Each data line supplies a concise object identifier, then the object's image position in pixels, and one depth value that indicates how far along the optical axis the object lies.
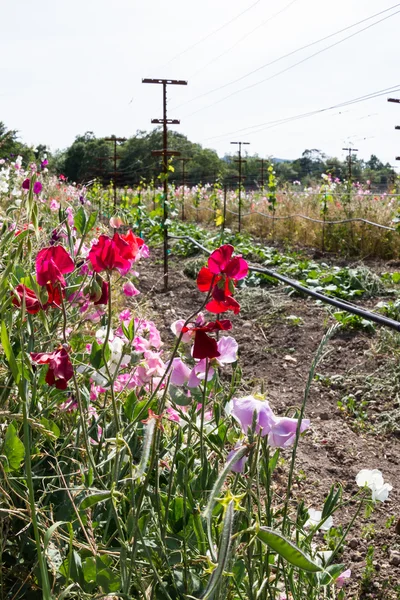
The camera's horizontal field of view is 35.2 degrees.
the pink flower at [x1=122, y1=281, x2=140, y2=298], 1.53
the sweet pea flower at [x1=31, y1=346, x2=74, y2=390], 1.01
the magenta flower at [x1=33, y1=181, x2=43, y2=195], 2.80
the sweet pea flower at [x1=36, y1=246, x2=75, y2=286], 1.02
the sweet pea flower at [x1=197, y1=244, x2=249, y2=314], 0.94
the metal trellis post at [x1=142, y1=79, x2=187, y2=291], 7.25
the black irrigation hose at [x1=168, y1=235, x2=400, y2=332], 3.09
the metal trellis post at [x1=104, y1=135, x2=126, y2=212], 14.59
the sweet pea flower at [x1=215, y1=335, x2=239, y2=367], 1.00
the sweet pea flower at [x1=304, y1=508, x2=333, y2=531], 1.34
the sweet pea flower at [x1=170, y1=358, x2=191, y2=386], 1.09
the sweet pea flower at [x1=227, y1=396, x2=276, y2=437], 0.86
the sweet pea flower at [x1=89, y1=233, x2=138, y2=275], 1.03
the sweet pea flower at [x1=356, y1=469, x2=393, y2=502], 1.20
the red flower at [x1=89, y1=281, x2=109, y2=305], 1.14
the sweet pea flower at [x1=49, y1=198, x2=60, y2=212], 3.77
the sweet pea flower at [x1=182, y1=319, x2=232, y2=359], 0.93
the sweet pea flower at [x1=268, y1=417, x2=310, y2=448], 0.91
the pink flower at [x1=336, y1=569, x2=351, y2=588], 1.39
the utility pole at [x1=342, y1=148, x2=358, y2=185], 16.73
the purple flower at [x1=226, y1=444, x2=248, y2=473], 0.88
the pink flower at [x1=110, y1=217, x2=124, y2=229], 1.40
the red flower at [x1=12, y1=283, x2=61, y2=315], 1.06
